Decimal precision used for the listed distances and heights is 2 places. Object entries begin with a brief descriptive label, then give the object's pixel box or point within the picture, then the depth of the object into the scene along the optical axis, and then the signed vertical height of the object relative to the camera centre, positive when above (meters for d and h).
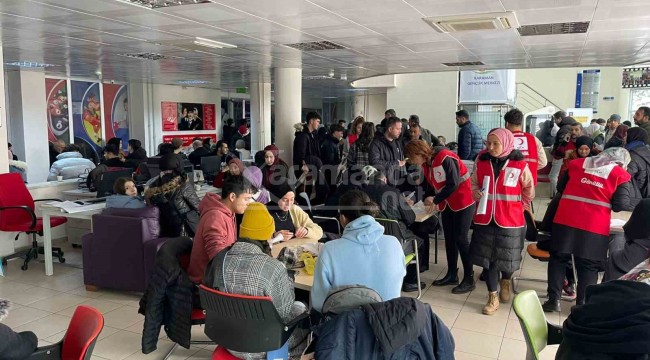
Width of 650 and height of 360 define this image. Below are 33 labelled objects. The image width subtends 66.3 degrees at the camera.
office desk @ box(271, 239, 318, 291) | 2.85 -0.91
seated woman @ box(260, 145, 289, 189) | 5.72 -0.51
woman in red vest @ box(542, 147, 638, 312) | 3.69 -0.62
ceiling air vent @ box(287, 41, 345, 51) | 6.36 +1.02
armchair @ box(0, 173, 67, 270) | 5.49 -1.02
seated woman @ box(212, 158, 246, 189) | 5.29 -0.46
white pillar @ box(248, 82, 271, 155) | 12.38 +0.20
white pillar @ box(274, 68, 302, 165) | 8.66 +0.29
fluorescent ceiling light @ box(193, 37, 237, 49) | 6.09 +1.01
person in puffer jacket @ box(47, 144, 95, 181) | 7.36 -0.66
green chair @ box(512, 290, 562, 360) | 2.14 -0.89
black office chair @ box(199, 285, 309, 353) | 2.35 -0.95
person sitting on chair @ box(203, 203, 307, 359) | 2.41 -0.75
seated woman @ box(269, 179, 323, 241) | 4.00 -0.77
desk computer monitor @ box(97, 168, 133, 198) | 5.87 -0.70
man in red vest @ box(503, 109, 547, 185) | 4.57 -0.14
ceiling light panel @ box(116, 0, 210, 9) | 4.20 +1.03
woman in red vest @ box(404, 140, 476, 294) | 4.50 -0.65
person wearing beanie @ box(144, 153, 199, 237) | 4.52 -0.71
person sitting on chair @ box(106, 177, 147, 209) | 4.88 -0.73
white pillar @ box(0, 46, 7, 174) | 5.84 -0.19
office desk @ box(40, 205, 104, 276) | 5.04 -0.98
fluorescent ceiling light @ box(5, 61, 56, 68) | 8.88 +1.08
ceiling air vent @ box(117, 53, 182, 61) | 7.62 +1.05
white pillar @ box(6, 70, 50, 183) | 10.28 +0.10
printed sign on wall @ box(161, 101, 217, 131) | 15.29 +0.22
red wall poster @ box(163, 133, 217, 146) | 15.46 -0.43
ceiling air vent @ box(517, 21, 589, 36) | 5.11 +1.02
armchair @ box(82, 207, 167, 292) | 4.44 -1.13
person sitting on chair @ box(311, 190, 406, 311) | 2.46 -0.69
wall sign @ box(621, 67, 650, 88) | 17.12 +1.65
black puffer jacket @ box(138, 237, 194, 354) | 3.16 -1.12
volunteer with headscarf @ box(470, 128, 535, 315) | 3.98 -0.63
